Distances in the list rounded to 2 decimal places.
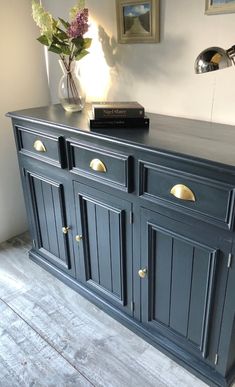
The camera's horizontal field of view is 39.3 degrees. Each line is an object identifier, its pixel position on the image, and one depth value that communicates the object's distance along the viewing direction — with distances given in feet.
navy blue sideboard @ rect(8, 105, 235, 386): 3.61
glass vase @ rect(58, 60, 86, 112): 5.53
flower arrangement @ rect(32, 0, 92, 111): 4.93
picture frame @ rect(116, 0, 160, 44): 4.90
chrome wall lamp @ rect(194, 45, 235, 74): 3.63
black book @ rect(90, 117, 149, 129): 4.51
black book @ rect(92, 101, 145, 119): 4.49
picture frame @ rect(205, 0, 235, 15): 4.10
